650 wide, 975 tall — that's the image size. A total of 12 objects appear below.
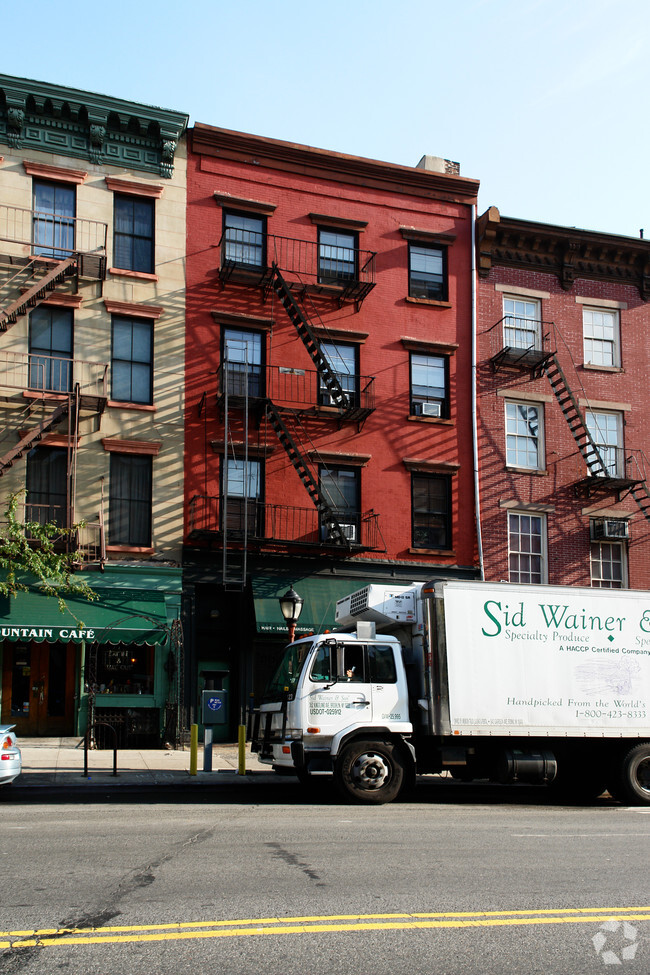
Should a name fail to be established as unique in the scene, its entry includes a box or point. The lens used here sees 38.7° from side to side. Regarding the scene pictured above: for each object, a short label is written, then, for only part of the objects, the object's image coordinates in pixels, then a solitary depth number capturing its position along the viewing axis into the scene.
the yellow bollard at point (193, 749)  15.80
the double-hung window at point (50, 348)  21.28
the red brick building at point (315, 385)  22.20
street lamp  17.14
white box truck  13.05
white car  12.46
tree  17.56
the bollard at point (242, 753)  16.09
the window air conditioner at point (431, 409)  24.73
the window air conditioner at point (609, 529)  25.47
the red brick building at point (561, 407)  25.16
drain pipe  24.48
